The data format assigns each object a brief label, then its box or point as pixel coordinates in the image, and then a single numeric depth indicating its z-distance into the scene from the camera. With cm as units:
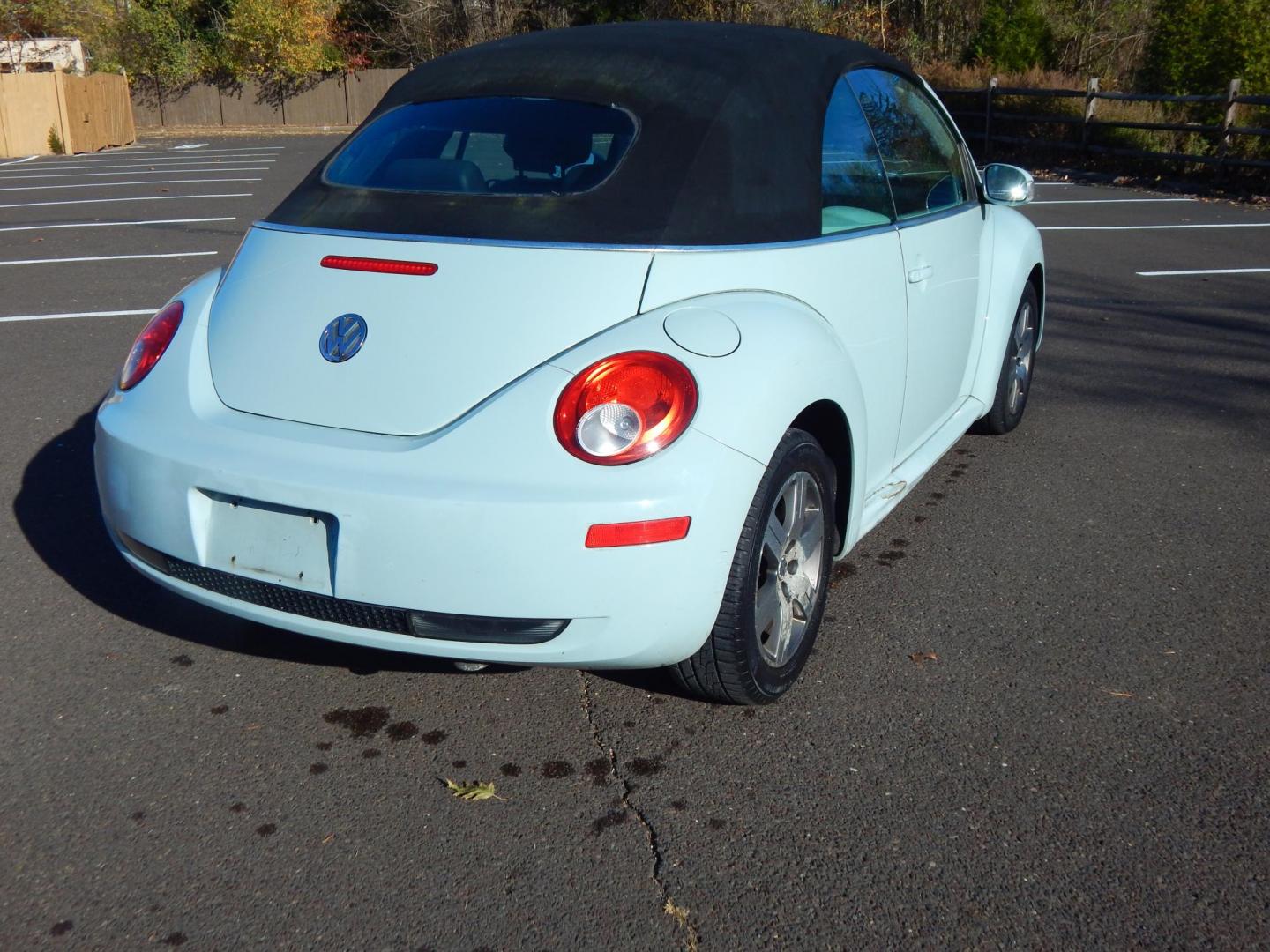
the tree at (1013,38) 3084
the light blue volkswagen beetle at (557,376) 261
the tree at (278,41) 4050
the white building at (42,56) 3866
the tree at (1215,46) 1859
